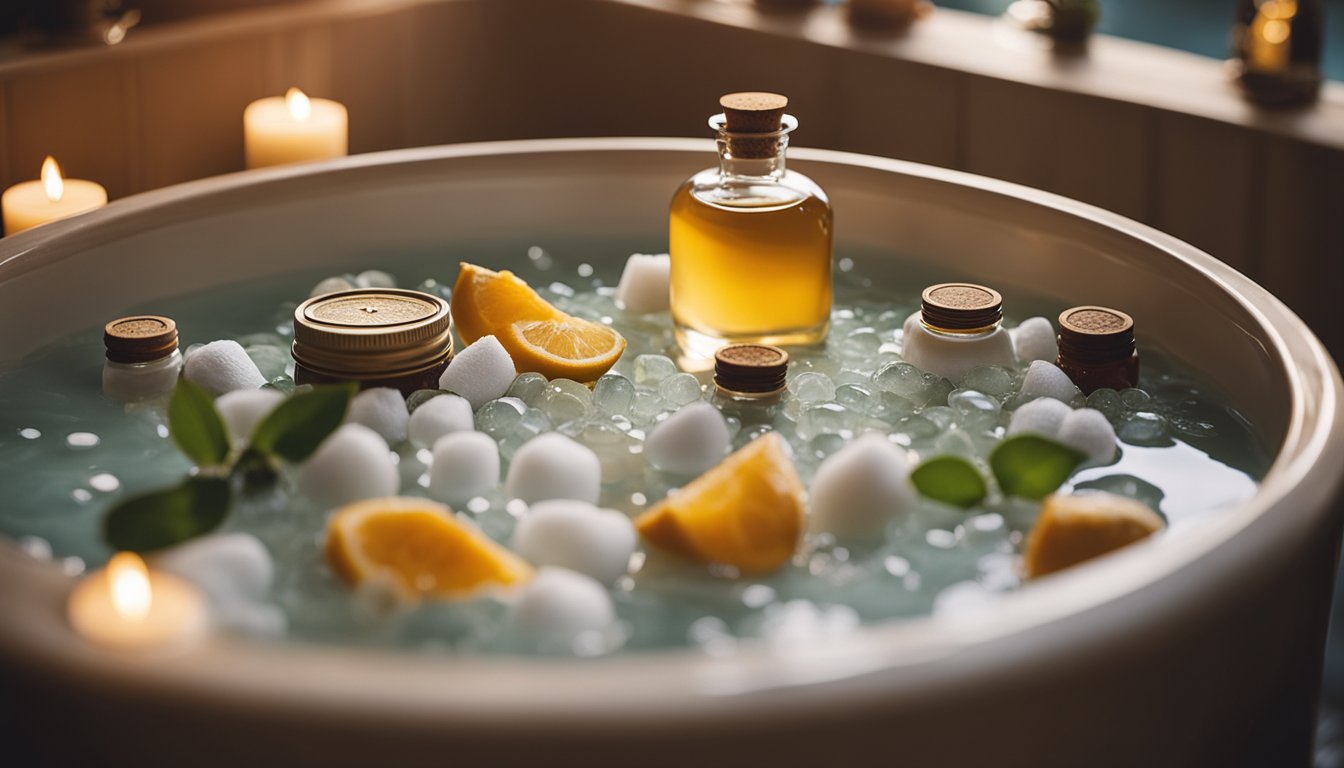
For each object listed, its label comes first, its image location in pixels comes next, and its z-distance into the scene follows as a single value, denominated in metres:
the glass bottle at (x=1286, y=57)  1.77
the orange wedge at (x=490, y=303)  1.19
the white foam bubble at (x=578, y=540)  0.82
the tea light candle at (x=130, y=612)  0.65
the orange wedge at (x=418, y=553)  0.79
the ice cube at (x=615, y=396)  1.09
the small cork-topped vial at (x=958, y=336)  1.14
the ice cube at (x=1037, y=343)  1.18
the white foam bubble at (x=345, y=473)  0.90
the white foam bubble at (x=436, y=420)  1.01
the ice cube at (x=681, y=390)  1.11
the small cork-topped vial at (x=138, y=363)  1.12
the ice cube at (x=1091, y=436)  0.98
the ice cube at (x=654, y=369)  1.17
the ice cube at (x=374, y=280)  1.35
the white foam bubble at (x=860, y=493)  0.88
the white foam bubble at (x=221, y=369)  1.10
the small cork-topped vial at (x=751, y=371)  1.07
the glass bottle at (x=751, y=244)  1.19
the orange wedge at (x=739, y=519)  0.84
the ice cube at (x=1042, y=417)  1.00
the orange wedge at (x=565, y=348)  1.16
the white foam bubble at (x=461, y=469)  0.94
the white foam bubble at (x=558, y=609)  0.74
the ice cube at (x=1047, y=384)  1.08
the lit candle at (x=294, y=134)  2.03
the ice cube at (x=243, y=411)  1.00
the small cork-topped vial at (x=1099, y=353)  1.11
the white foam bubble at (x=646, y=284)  1.33
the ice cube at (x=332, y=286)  1.30
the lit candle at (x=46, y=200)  1.79
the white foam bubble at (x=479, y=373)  1.10
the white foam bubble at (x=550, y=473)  0.92
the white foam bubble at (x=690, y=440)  0.97
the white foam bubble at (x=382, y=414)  1.02
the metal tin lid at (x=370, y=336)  1.07
